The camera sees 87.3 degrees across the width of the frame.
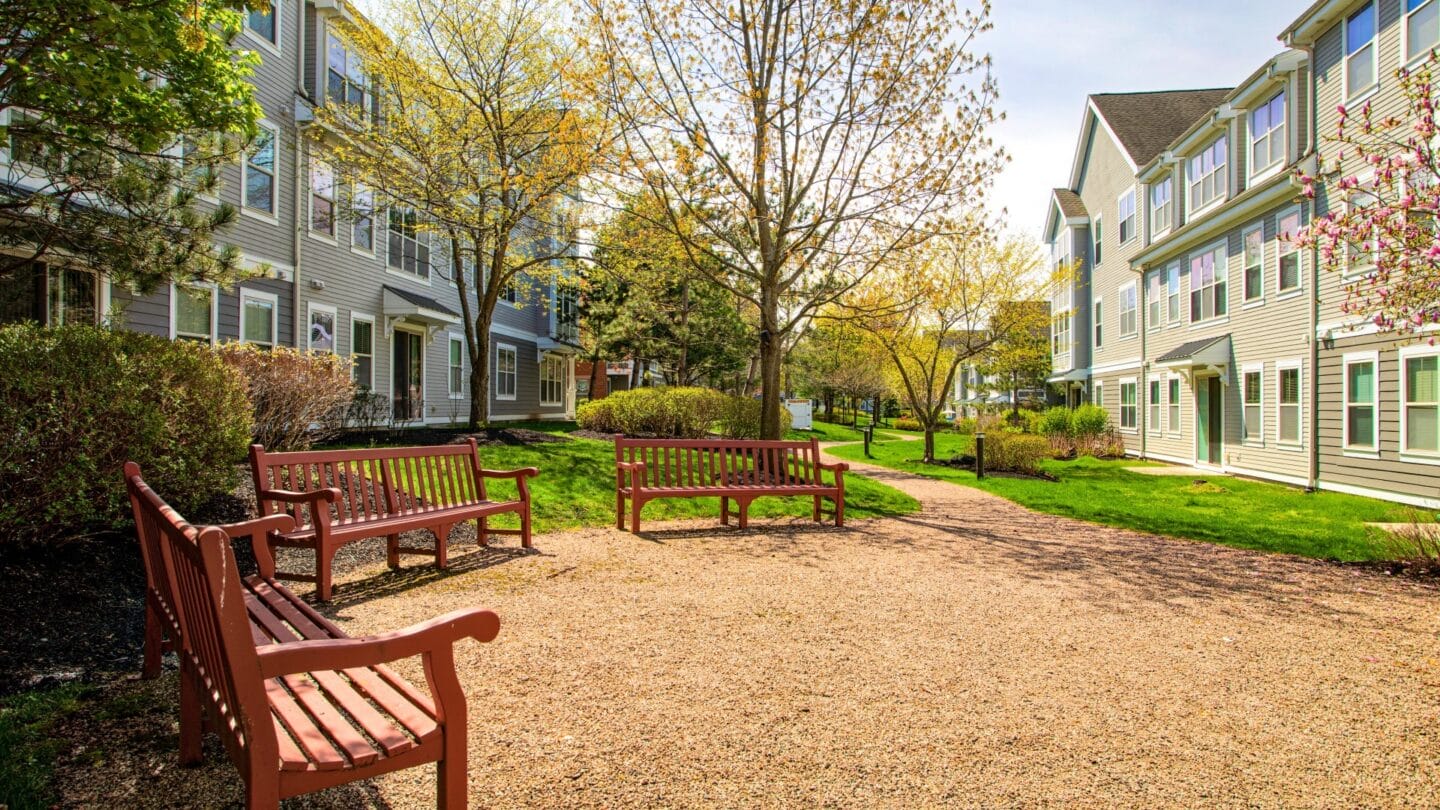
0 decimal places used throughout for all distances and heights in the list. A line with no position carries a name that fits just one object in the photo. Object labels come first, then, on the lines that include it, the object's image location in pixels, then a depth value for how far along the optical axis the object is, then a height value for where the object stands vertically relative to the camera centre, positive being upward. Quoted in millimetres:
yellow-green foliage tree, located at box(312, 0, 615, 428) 14031 +5544
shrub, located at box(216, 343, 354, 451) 9570 +222
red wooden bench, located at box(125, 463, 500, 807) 2002 -905
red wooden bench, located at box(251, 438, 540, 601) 5117 -727
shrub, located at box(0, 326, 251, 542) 4816 -136
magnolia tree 6453 +1626
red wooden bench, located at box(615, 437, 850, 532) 8102 -804
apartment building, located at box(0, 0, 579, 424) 12180 +2900
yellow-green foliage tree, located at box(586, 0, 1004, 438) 10172 +4008
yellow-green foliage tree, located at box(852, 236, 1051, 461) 18281 +2768
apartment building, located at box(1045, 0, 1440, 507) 12078 +2779
